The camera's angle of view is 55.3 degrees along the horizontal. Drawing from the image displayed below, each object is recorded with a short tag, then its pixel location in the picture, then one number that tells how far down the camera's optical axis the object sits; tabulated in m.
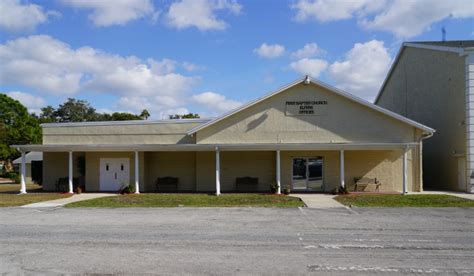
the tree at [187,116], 69.69
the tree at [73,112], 95.79
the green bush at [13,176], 40.82
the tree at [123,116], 78.86
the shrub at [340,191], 22.84
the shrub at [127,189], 24.16
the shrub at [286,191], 22.95
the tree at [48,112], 96.19
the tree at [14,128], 56.12
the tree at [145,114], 79.75
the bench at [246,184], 24.83
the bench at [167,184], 25.77
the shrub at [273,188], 23.21
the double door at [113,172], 26.36
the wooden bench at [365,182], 24.09
